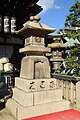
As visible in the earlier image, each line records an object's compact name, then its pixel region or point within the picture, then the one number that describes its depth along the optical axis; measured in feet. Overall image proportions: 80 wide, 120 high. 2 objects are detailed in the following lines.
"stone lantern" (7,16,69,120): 10.71
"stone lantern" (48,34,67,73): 20.04
